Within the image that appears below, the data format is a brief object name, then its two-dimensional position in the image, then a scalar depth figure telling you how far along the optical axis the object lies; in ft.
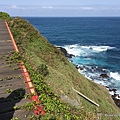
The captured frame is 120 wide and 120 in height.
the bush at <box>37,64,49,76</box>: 37.84
